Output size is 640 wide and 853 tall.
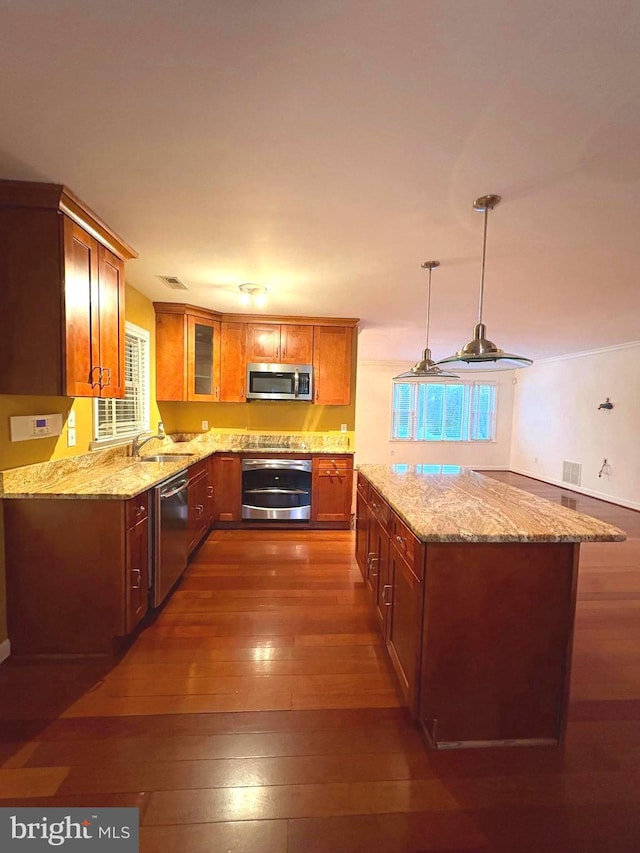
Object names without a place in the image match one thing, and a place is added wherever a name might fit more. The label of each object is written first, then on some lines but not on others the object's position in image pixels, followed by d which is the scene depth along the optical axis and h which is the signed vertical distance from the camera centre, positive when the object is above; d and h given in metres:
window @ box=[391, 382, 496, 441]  8.25 -0.07
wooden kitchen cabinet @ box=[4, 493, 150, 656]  1.94 -0.98
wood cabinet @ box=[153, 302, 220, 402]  3.89 +0.58
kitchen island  1.46 -0.91
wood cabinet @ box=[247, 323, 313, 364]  4.19 +0.72
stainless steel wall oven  4.01 -0.99
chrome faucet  3.17 -0.41
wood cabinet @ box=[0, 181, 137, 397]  1.79 +0.58
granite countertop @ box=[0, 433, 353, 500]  1.94 -0.51
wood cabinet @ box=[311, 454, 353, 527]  4.03 -0.95
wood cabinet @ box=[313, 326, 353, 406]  4.24 +0.50
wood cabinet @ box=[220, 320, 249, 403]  4.18 +0.48
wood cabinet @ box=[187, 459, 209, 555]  3.09 -0.94
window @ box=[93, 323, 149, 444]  2.94 -0.04
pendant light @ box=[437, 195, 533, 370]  1.78 +0.31
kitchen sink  3.21 -0.52
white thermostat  1.98 -0.18
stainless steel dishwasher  2.32 -0.95
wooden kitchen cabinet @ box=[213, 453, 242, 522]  3.97 -0.95
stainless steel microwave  4.16 +0.26
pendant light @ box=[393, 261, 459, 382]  2.76 +0.30
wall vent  6.29 -1.09
